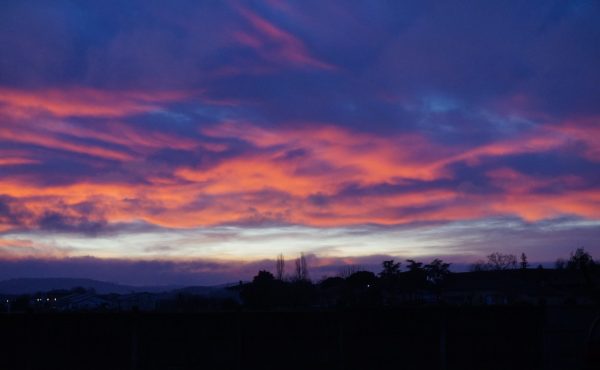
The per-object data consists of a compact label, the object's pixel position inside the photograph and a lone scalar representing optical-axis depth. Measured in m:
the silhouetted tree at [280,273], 59.19
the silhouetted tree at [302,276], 60.60
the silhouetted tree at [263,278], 45.61
